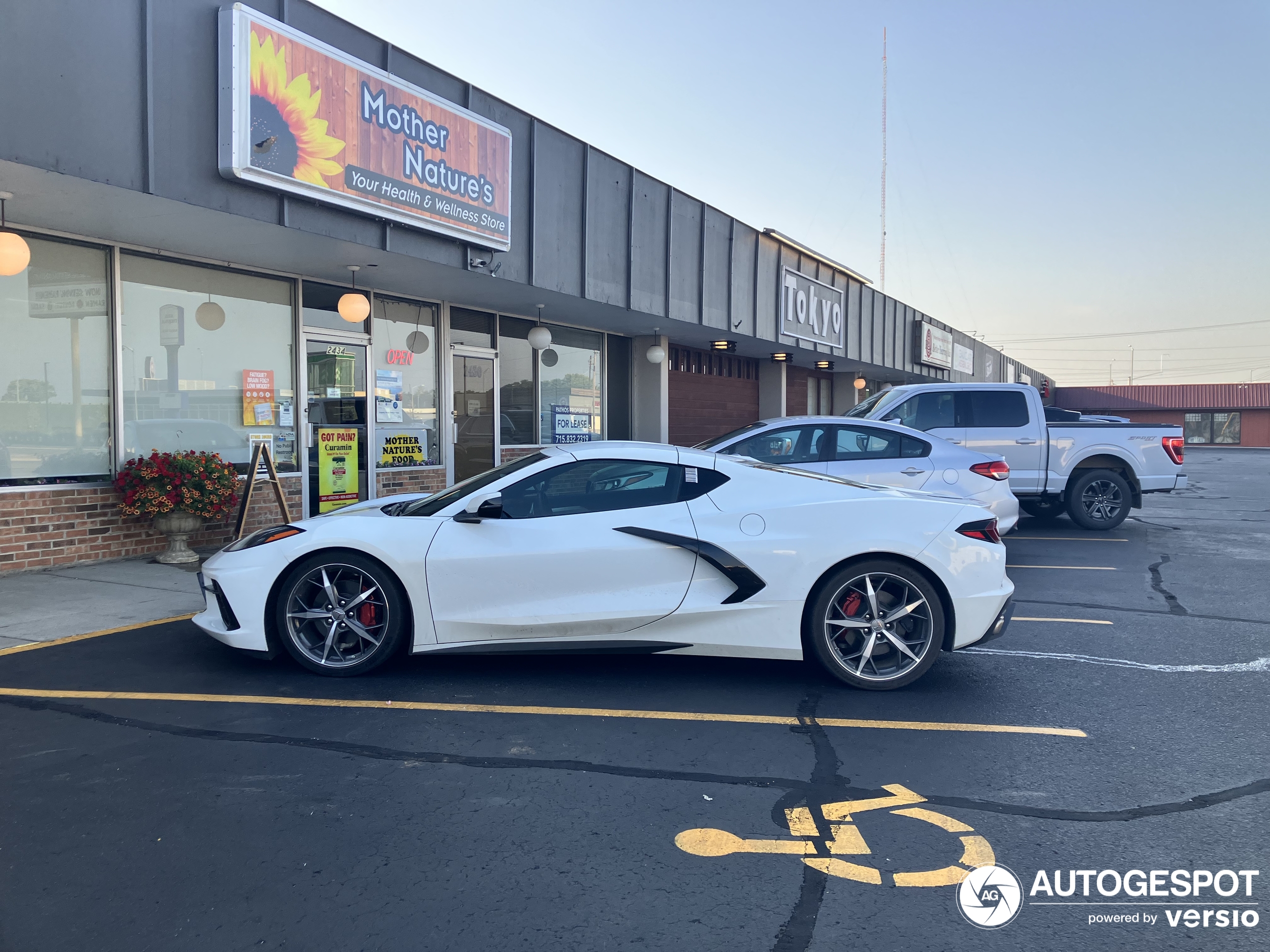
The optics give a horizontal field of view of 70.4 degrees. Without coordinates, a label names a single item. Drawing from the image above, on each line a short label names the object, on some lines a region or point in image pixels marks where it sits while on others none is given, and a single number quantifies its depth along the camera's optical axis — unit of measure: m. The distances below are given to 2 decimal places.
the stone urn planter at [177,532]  8.62
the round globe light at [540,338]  13.84
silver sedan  9.04
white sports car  4.96
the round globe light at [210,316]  9.61
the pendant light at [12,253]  6.79
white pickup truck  11.97
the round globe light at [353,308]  10.30
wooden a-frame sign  9.14
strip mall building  6.83
